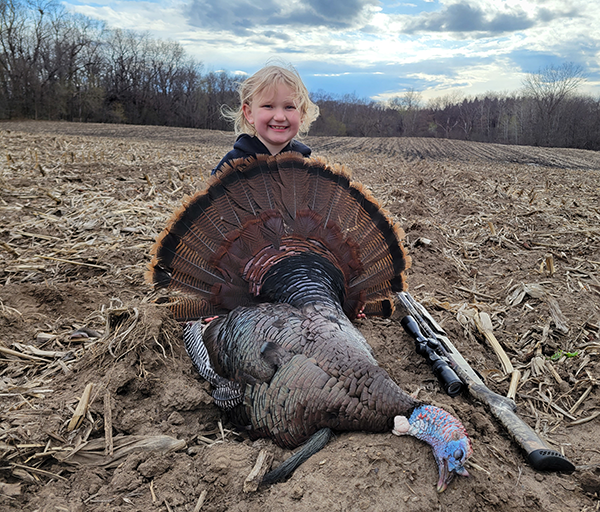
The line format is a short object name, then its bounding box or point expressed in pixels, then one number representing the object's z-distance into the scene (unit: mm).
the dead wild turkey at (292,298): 1923
